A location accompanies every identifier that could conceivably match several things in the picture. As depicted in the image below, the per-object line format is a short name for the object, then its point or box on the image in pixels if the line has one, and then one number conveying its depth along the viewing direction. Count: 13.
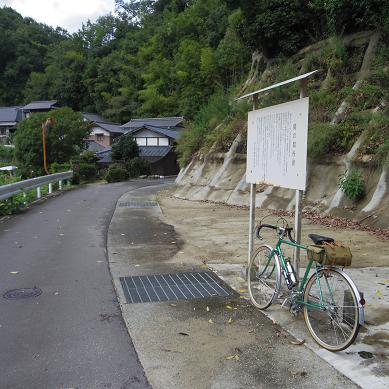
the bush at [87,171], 39.76
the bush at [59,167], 35.53
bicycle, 3.59
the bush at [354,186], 10.00
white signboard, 4.40
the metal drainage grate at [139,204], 14.91
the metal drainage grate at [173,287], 5.25
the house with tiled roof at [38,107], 69.38
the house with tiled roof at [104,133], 58.16
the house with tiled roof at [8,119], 67.94
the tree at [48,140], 35.78
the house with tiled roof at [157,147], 45.88
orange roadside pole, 33.95
